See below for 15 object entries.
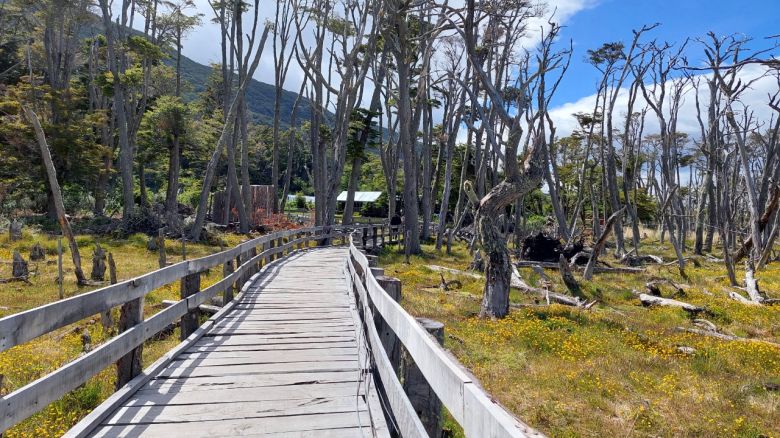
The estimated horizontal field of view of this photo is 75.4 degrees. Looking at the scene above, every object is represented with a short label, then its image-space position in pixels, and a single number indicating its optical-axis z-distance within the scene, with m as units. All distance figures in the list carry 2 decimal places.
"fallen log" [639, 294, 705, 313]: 11.33
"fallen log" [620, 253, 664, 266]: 22.16
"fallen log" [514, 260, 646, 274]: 18.50
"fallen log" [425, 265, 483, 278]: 16.62
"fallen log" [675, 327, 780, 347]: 9.48
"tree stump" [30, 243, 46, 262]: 16.31
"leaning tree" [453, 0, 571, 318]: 10.48
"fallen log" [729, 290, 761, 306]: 12.96
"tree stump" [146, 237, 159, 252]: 20.22
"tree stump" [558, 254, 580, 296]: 13.80
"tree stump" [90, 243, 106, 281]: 13.63
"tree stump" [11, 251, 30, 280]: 13.18
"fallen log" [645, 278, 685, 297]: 13.78
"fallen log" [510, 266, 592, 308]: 12.48
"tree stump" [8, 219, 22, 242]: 19.64
